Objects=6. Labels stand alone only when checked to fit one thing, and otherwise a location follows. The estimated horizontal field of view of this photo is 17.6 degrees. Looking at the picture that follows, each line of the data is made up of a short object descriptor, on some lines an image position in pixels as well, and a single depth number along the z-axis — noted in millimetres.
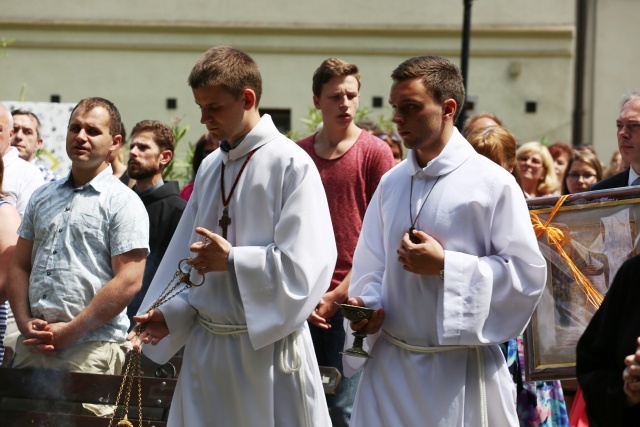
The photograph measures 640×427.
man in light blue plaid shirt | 10529
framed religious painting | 9746
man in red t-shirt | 11941
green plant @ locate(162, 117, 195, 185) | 22367
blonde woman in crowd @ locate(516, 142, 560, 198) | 15183
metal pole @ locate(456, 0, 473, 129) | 24730
